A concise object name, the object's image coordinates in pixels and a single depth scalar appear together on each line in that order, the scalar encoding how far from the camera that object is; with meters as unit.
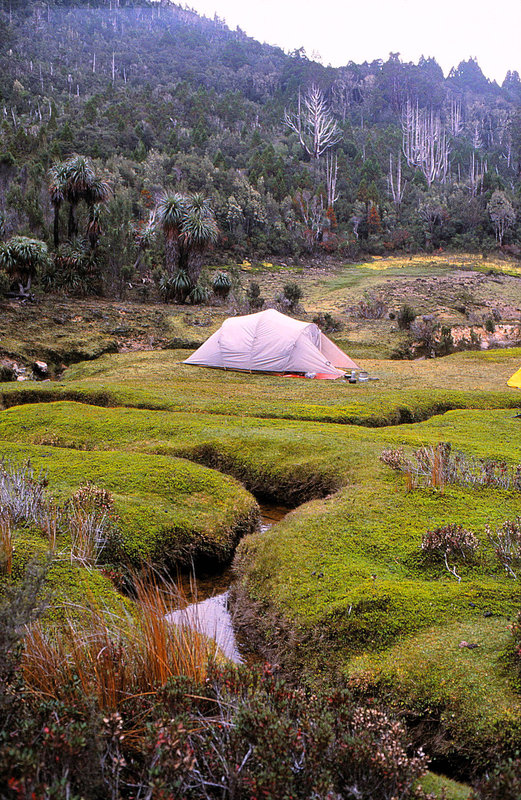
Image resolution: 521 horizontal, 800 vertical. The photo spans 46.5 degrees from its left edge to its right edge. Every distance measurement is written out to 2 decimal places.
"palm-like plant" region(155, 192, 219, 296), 35.69
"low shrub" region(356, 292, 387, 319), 36.91
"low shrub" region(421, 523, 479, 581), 6.79
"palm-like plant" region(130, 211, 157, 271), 41.03
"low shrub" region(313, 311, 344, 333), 33.16
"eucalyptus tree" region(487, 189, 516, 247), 72.75
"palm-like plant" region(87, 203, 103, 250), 35.00
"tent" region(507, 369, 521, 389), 19.52
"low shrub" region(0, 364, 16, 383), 20.90
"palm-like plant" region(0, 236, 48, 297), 28.81
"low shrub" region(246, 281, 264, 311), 36.53
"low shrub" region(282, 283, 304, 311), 37.22
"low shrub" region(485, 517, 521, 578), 6.64
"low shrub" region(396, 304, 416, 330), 32.59
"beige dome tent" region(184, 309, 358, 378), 21.86
